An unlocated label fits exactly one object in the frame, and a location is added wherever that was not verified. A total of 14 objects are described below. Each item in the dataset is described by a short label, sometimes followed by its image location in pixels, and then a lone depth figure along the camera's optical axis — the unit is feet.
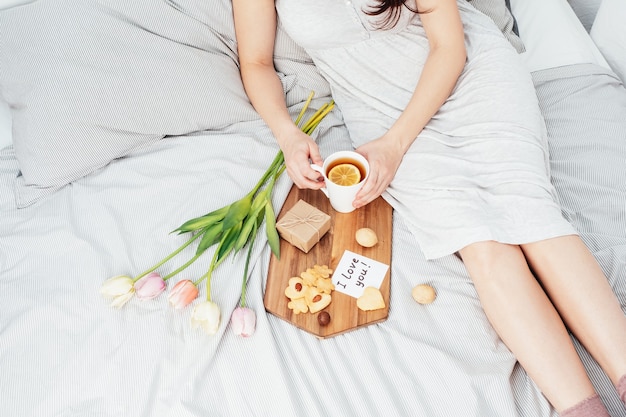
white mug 3.11
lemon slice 3.18
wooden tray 2.97
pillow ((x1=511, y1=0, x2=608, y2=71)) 4.41
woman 2.70
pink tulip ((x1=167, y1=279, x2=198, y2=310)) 2.92
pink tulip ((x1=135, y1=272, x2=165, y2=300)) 2.98
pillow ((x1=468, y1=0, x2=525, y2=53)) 4.58
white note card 3.11
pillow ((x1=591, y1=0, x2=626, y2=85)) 4.36
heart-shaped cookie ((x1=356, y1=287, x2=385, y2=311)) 2.97
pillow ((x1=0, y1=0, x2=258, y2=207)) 3.38
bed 2.72
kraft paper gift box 3.18
